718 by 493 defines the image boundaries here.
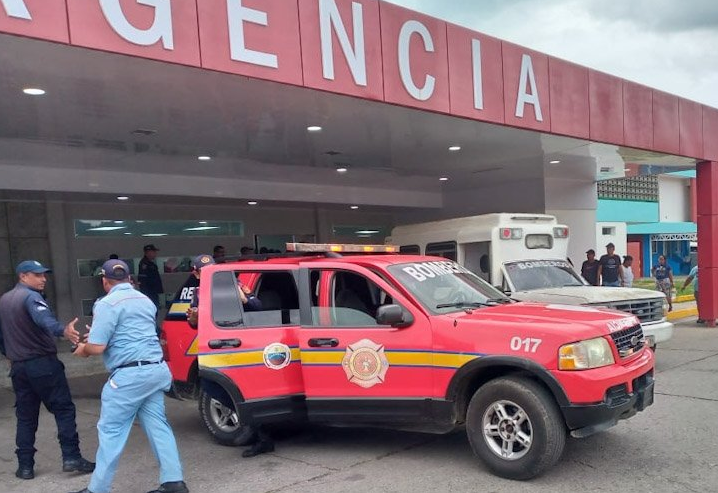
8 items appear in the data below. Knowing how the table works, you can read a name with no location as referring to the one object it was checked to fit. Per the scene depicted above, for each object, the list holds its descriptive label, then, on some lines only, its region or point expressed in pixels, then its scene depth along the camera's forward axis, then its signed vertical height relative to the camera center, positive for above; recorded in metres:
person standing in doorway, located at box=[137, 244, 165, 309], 12.95 -0.92
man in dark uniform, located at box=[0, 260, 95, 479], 5.27 -1.11
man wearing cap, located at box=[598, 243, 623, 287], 12.74 -1.31
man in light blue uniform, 4.57 -1.09
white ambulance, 8.74 -0.81
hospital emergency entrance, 6.31 +1.44
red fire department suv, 4.69 -1.16
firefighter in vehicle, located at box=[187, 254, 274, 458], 5.82 -0.97
